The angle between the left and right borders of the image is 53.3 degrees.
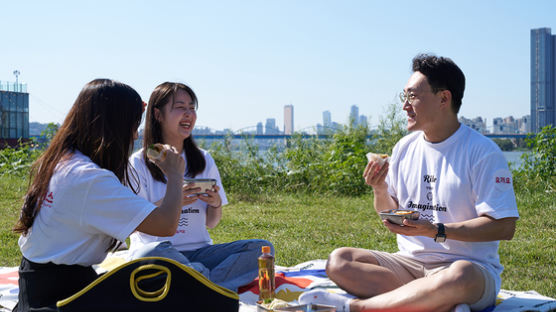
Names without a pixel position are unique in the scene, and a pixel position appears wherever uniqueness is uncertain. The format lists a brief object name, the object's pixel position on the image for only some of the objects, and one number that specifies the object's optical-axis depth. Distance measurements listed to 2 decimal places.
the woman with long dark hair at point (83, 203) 2.35
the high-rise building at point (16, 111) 56.88
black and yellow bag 2.27
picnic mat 3.33
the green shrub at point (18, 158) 10.87
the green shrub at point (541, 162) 8.50
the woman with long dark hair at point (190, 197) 3.73
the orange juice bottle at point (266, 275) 3.31
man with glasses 2.99
